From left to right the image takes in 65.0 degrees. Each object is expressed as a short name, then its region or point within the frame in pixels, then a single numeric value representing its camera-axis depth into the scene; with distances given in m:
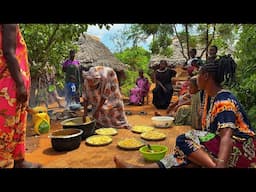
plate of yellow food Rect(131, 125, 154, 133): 3.05
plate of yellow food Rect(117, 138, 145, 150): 2.44
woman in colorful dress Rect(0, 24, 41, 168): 1.45
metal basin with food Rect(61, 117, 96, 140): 2.64
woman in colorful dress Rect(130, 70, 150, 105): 5.20
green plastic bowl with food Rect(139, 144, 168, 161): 2.02
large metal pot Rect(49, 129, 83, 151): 2.37
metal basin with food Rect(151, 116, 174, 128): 3.21
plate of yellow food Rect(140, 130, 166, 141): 2.73
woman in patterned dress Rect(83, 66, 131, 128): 2.92
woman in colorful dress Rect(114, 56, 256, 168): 1.27
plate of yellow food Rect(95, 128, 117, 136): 2.88
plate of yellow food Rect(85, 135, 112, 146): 2.58
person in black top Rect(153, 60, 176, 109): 4.74
